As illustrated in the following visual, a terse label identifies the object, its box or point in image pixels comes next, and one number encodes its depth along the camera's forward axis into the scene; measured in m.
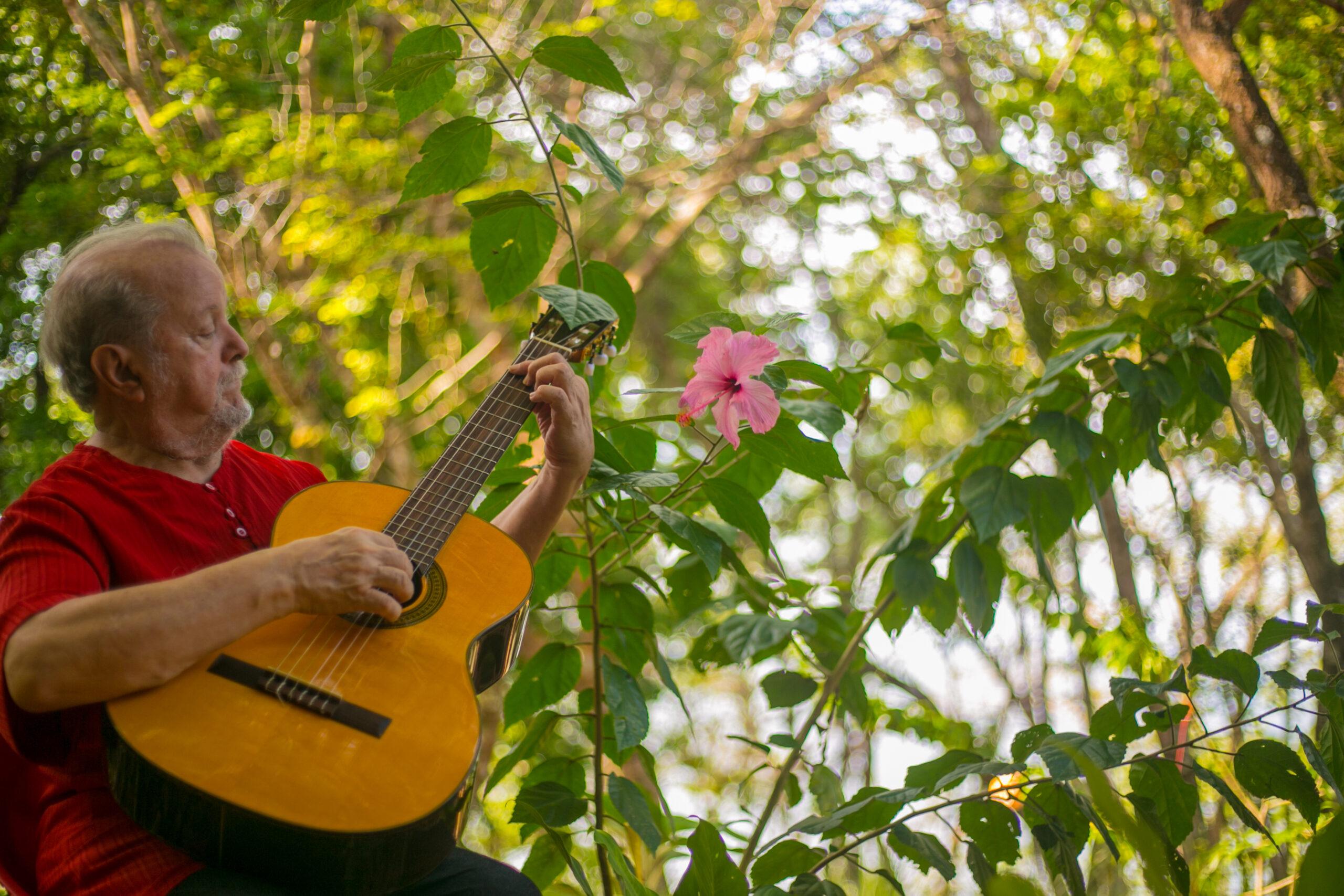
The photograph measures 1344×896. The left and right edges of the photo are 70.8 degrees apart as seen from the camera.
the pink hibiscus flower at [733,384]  1.16
